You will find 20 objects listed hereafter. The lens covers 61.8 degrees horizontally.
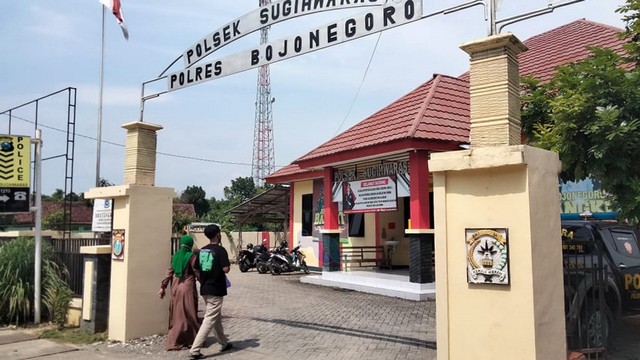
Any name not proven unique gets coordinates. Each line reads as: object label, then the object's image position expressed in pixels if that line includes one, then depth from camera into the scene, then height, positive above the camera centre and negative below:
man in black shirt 7.32 -0.76
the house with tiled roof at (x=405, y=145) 11.71 +1.86
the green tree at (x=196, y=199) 57.50 +3.04
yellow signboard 9.84 +1.21
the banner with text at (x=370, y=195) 12.52 +0.78
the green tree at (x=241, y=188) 62.57 +4.53
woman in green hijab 7.77 -1.02
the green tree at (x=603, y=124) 6.05 +1.21
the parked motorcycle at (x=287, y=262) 17.25 -1.13
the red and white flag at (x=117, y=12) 9.22 +3.71
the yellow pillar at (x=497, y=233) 4.26 -0.04
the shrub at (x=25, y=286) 9.60 -1.09
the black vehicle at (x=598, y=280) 5.84 -0.63
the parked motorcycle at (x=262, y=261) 17.88 -1.13
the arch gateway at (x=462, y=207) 4.29 +0.20
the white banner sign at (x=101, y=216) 13.73 +0.30
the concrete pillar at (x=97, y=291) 8.65 -1.05
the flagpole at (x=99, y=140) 18.79 +3.15
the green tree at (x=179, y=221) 27.60 +0.34
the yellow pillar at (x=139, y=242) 8.30 -0.24
